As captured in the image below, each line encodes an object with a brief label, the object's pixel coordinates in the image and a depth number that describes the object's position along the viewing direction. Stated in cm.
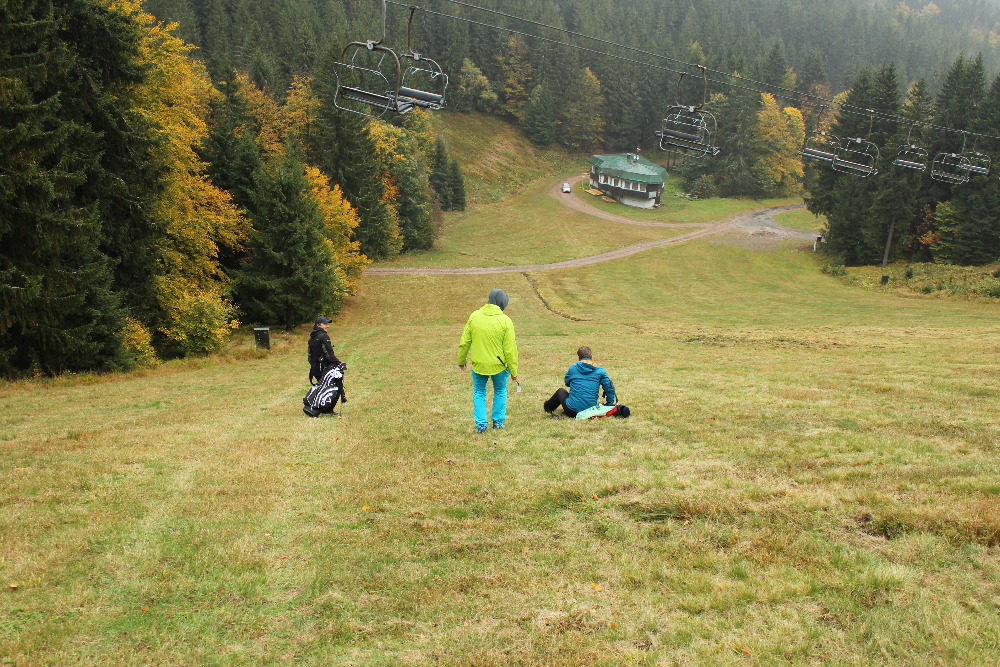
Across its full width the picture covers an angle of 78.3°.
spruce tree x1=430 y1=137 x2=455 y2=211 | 8594
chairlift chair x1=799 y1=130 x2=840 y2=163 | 3222
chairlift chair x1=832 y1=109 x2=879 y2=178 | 5922
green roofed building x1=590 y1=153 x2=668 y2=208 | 9194
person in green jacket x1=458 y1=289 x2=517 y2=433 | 1145
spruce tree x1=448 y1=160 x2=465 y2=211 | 8762
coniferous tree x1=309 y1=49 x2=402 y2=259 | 5394
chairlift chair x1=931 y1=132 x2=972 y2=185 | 3326
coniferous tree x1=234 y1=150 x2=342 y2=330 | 3744
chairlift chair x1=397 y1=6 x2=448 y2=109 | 1611
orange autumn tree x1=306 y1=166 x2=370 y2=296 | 4597
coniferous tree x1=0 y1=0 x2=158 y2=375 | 1934
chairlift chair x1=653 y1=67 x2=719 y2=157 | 2362
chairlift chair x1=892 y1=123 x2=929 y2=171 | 5301
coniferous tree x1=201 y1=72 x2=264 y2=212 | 3988
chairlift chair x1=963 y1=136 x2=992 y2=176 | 3265
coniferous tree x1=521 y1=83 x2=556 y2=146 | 11169
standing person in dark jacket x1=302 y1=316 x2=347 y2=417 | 1397
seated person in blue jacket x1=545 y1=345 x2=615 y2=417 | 1243
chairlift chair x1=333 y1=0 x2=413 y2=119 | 1673
